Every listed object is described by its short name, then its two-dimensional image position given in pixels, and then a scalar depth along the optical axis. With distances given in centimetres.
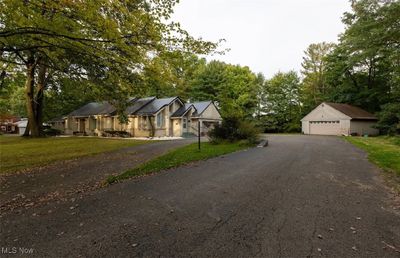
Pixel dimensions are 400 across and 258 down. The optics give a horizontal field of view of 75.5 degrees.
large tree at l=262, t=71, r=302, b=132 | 4319
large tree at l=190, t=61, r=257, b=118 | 4441
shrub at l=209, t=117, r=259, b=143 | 1778
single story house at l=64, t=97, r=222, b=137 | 2817
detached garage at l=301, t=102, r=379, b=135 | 3262
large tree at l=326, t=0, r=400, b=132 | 2280
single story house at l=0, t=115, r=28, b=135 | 5715
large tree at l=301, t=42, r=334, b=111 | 4591
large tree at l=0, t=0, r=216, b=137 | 682
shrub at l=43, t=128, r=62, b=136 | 3445
